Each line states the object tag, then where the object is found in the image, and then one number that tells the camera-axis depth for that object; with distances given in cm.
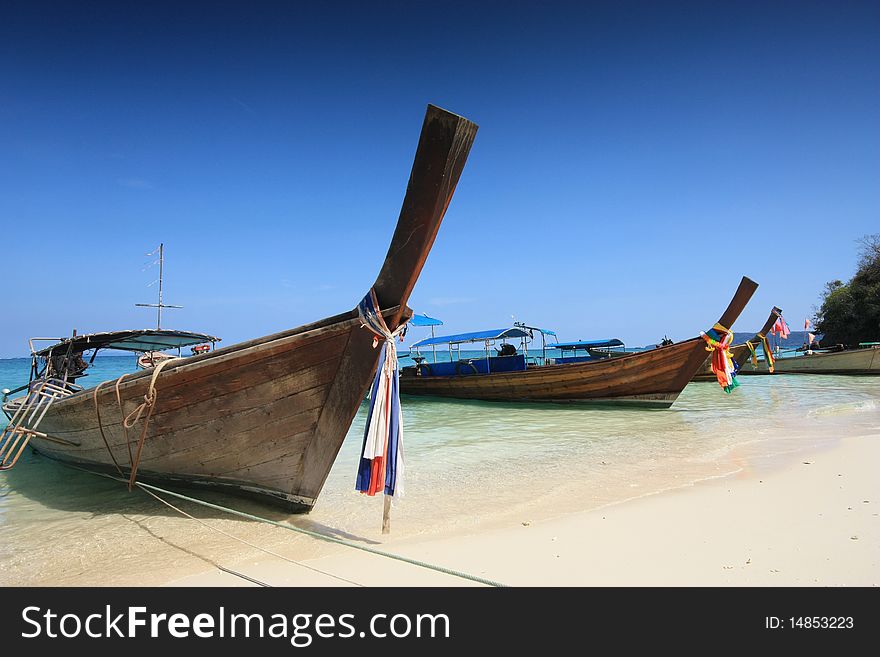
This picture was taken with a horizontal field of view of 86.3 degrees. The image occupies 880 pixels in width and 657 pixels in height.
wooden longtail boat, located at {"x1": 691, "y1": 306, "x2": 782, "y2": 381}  1634
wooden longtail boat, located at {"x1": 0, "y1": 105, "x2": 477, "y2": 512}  318
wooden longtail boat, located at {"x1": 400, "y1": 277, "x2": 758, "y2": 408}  1181
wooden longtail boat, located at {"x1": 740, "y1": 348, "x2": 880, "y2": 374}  2091
